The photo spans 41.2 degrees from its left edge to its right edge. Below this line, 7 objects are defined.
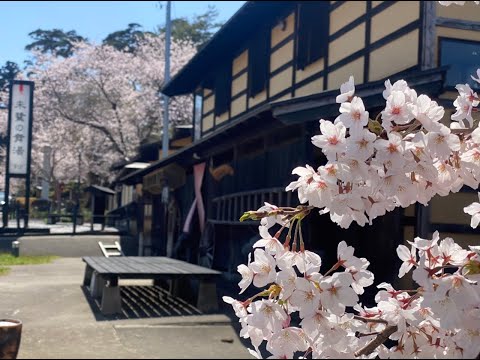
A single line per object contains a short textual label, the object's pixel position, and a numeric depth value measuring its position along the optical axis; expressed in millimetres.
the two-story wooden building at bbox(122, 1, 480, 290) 6395
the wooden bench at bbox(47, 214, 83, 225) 21216
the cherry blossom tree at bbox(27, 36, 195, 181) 21750
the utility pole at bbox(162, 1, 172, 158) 18844
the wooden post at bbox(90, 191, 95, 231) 25878
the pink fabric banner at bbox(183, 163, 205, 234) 12781
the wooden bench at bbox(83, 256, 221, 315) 7828
